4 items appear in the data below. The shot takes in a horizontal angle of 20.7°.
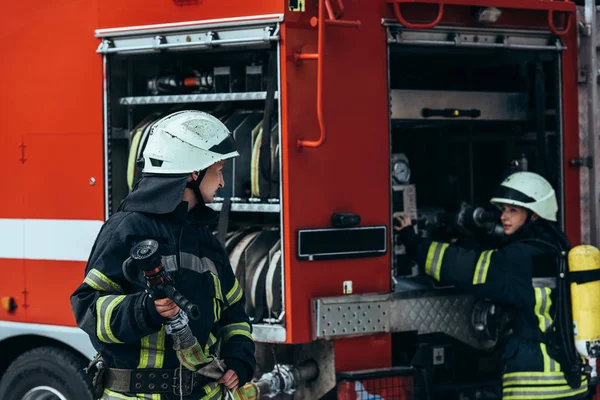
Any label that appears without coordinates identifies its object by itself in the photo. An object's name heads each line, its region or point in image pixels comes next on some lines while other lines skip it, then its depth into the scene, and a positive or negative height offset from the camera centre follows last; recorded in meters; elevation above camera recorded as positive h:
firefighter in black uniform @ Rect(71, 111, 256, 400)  5.43 -0.23
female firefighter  8.13 -0.32
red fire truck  7.55 +0.36
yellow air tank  7.97 -0.45
